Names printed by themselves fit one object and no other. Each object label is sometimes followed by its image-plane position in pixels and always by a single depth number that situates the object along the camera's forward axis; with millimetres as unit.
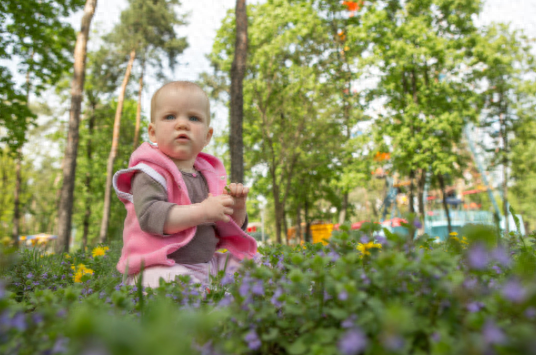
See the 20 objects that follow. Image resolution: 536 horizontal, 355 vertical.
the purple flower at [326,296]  366
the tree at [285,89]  12364
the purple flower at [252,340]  300
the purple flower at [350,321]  276
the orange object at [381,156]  15085
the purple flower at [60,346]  259
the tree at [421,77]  14073
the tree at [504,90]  15556
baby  677
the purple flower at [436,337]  260
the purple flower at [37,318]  309
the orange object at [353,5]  15213
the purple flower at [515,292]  243
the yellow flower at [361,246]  548
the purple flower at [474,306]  286
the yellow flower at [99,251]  1113
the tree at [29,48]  6959
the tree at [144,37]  16458
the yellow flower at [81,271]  752
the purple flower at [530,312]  247
